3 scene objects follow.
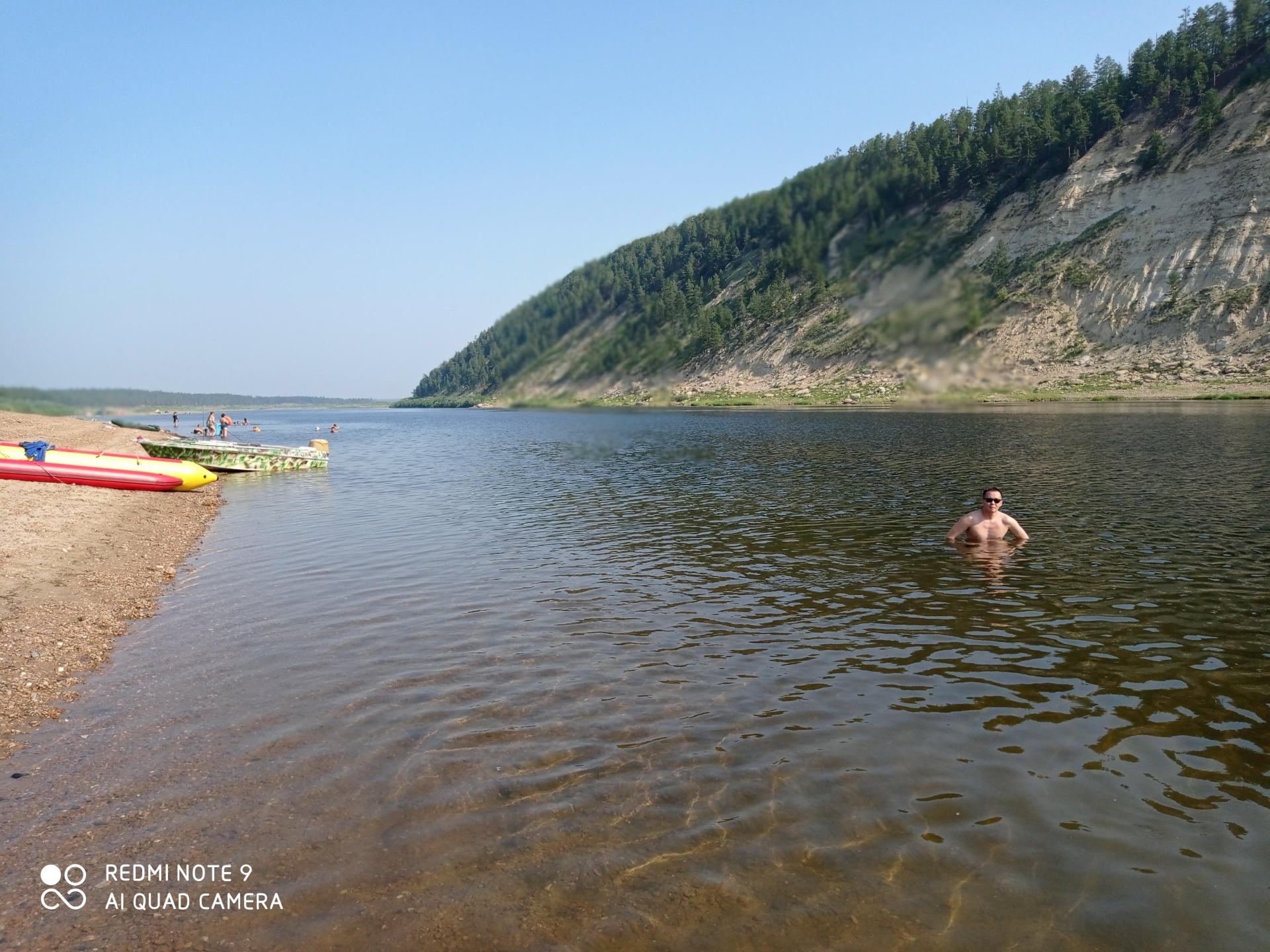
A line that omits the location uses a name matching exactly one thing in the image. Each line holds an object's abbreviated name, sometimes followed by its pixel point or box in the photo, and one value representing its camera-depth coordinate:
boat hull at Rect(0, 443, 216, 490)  27.72
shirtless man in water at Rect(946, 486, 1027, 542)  18.19
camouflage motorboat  39.25
